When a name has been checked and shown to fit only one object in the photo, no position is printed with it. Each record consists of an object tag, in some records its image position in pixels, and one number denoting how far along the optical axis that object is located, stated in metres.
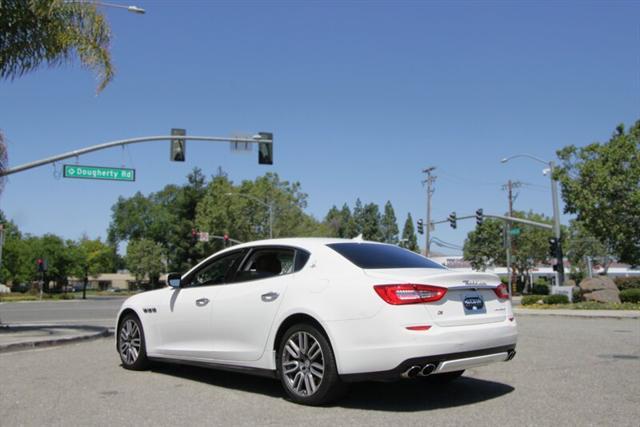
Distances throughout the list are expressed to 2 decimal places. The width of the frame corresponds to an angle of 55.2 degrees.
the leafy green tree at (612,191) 34.25
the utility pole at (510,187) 63.62
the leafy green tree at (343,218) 127.44
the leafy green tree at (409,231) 130.25
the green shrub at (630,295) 26.59
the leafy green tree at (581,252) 83.75
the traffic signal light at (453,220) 43.72
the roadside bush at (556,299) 27.71
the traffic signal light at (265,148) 22.05
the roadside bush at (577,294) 30.66
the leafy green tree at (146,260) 85.69
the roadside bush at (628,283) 34.34
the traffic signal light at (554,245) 32.28
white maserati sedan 5.30
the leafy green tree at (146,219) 97.12
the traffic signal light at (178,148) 21.09
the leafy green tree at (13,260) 73.63
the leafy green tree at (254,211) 59.56
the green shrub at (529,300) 28.97
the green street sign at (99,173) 19.38
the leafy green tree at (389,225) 129.25
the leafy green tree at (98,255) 101.94
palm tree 12.98
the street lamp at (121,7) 13.76
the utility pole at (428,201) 55.99
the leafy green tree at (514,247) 67.31
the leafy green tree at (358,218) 128.25
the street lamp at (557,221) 32.53
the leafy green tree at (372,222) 125.19
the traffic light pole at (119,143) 16.43
